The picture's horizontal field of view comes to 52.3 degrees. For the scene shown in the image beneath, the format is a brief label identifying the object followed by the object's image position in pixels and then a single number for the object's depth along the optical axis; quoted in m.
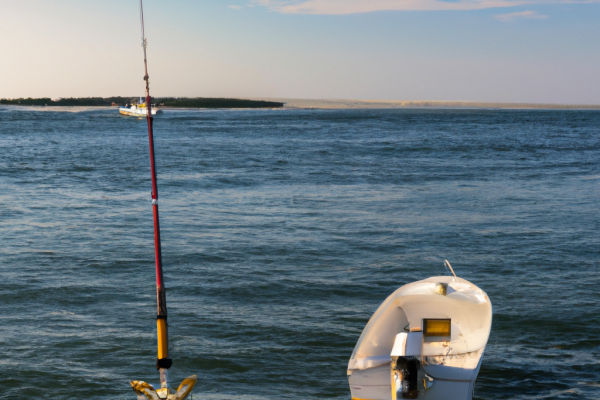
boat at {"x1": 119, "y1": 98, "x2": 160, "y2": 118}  97.12
